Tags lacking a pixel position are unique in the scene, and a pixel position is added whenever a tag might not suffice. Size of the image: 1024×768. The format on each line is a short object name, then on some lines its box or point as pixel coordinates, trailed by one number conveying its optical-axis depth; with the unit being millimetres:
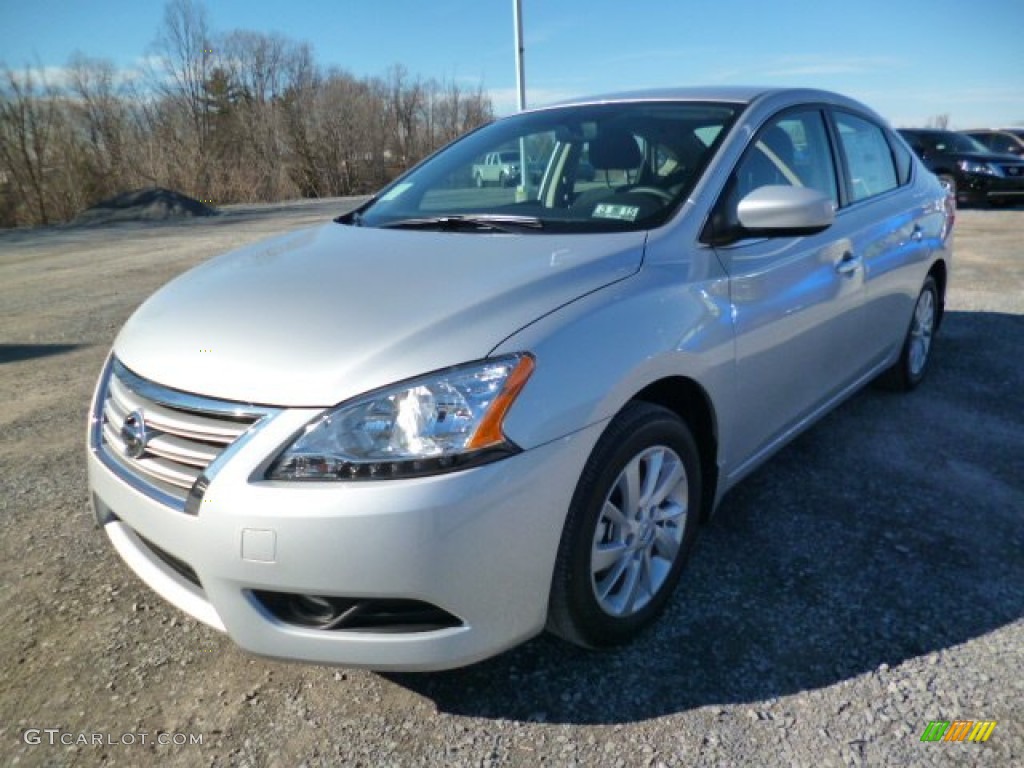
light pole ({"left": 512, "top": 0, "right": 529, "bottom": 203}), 11273
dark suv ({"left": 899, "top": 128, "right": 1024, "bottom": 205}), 14312
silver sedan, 1635
